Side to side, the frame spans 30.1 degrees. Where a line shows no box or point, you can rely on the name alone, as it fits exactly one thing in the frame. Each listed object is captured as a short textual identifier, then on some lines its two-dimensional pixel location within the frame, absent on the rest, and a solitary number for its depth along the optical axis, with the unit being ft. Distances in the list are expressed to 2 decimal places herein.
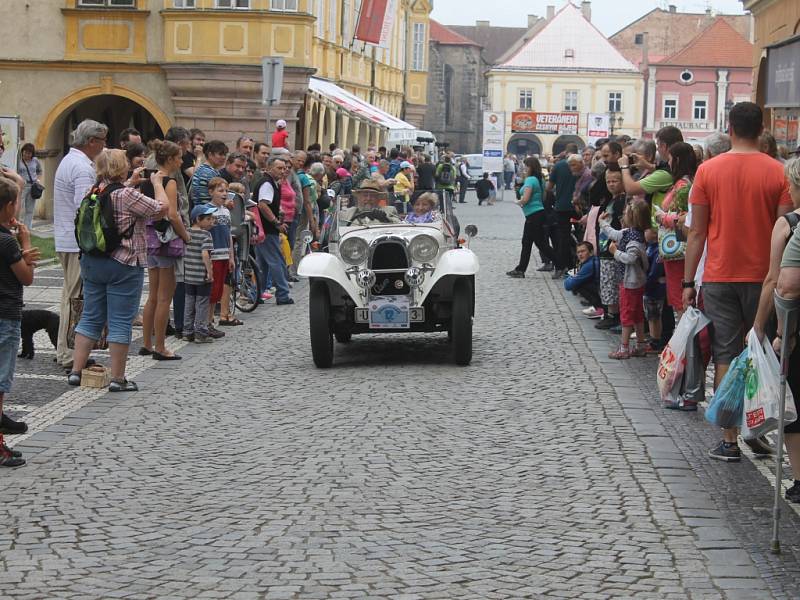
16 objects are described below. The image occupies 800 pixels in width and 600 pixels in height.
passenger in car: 43.47
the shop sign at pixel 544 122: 356.38
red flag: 136.15
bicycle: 50.82
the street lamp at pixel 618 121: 362.33
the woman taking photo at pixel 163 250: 39.40
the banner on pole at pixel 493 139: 209.36
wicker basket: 35.76
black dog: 39.09
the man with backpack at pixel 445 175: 135.93
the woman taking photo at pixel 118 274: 34.53
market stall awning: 116.69
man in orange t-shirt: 27.17
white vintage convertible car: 39.91
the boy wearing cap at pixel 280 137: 87.86
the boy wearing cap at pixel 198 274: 44.29
